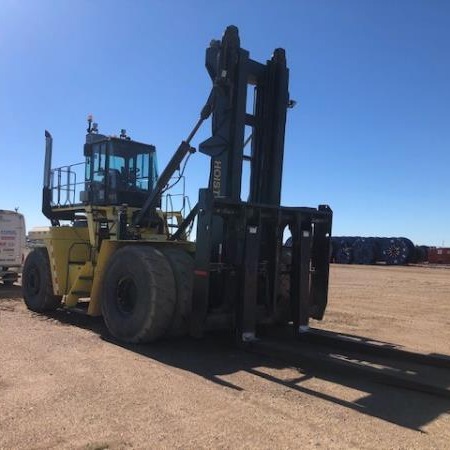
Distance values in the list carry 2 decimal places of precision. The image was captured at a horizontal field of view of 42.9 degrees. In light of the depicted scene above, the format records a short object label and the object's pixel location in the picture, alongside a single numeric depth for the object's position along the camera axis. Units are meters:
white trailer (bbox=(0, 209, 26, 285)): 19.05
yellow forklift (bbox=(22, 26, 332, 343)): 7.83
